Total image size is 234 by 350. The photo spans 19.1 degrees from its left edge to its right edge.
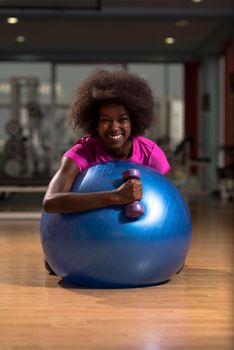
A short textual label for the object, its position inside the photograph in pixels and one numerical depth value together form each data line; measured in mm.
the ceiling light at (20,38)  9459
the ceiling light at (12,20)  7676
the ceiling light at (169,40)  9664
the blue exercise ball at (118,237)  2662
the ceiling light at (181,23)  8024
